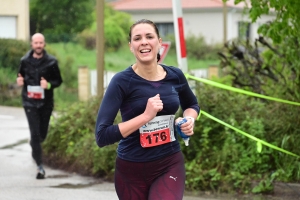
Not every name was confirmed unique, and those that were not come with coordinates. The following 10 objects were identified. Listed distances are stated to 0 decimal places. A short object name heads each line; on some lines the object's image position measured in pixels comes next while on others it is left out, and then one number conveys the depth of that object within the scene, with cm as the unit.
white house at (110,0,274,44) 6038
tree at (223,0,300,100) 902
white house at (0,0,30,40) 3453
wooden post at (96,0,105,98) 1249
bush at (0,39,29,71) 2625
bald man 1059
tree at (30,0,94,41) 4738
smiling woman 508
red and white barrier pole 1073
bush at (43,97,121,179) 1051
